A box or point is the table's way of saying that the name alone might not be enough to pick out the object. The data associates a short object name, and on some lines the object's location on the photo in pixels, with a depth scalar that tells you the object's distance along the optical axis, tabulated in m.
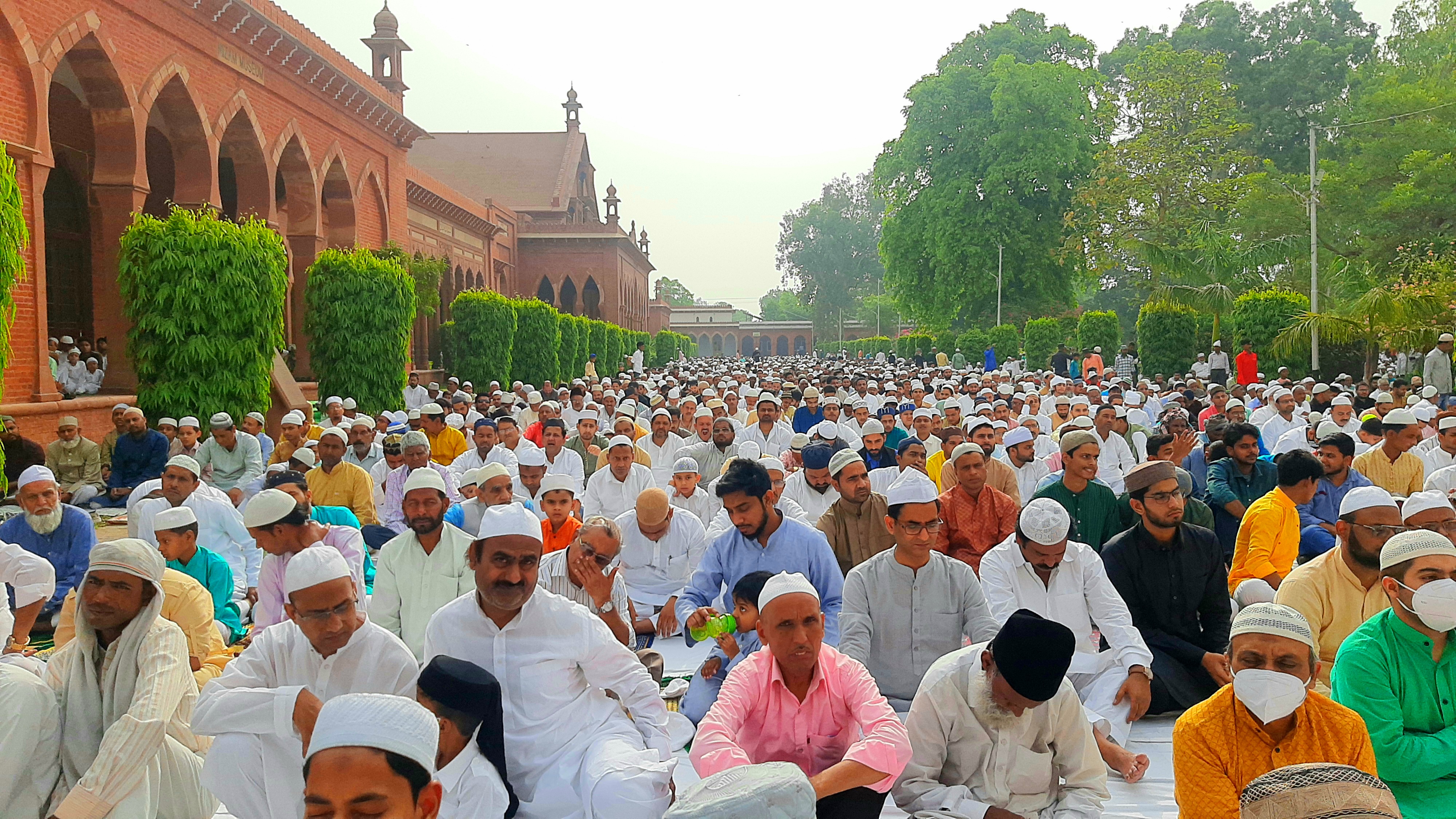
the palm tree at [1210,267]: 25.97
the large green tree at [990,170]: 36.22
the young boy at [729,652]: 4.30
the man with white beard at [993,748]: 3.14
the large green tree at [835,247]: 84.25
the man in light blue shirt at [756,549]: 4.90
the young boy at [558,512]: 6.08
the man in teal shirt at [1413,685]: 3.08
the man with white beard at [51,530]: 6.19
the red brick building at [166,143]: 12.28
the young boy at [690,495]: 7.34
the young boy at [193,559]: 5.02
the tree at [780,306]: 141.25
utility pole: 20.25
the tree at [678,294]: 151.50
